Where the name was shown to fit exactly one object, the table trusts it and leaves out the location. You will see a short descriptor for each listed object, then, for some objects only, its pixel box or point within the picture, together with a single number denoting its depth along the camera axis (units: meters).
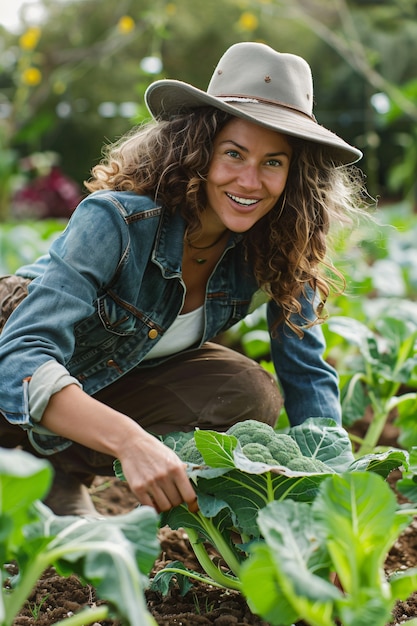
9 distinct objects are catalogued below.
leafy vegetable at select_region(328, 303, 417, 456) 2.86
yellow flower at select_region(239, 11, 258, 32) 6.56
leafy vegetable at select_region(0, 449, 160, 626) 1.23
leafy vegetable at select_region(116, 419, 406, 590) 1.67
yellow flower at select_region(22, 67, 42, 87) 7.86
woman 1.76
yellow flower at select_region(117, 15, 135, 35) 6.48
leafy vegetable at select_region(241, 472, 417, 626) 1.33
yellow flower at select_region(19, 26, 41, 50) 7.39
